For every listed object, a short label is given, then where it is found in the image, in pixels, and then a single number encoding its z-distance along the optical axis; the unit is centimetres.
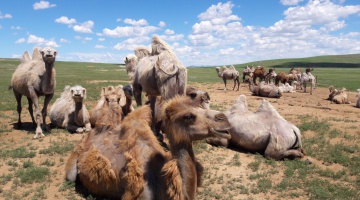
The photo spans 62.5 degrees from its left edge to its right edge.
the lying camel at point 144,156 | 335
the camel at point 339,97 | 1692
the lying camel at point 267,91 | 1897
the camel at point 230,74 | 2366
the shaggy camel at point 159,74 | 666
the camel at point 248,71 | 3142
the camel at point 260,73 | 2708
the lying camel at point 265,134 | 685
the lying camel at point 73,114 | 893
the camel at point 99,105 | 810
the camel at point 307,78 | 2193
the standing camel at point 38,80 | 847
